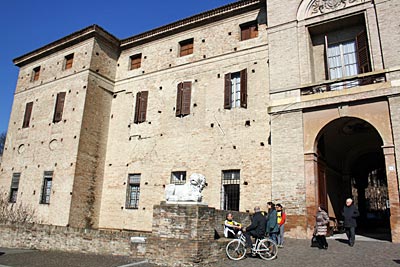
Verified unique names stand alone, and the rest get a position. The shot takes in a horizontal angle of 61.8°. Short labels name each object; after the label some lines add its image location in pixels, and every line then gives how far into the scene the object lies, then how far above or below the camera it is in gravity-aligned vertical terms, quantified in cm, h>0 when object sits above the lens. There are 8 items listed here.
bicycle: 851 -83
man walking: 976 -1
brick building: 1213 +452
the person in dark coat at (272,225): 960 -24
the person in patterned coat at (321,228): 931 -29
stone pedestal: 794 -54
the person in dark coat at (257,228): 874 -30
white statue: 853 +57
